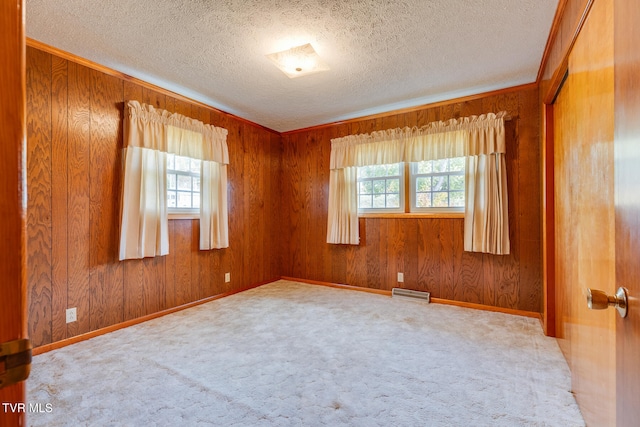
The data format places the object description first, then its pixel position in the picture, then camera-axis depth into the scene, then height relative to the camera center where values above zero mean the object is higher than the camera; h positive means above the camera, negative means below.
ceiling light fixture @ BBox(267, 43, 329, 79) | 2.34 +1.29
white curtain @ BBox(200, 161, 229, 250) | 3.54 +0.12
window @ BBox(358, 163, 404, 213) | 3.86 +0.38
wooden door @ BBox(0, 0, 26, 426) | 0.42 +0.04
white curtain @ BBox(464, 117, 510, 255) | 3.10 +0.27
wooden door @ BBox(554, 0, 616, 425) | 1.21 +0.02
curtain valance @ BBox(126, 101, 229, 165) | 2.82 +0.89
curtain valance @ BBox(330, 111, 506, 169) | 3.17 +0.90
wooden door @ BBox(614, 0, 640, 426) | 0.64 +0.04
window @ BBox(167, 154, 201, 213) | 3.29 +0.37
